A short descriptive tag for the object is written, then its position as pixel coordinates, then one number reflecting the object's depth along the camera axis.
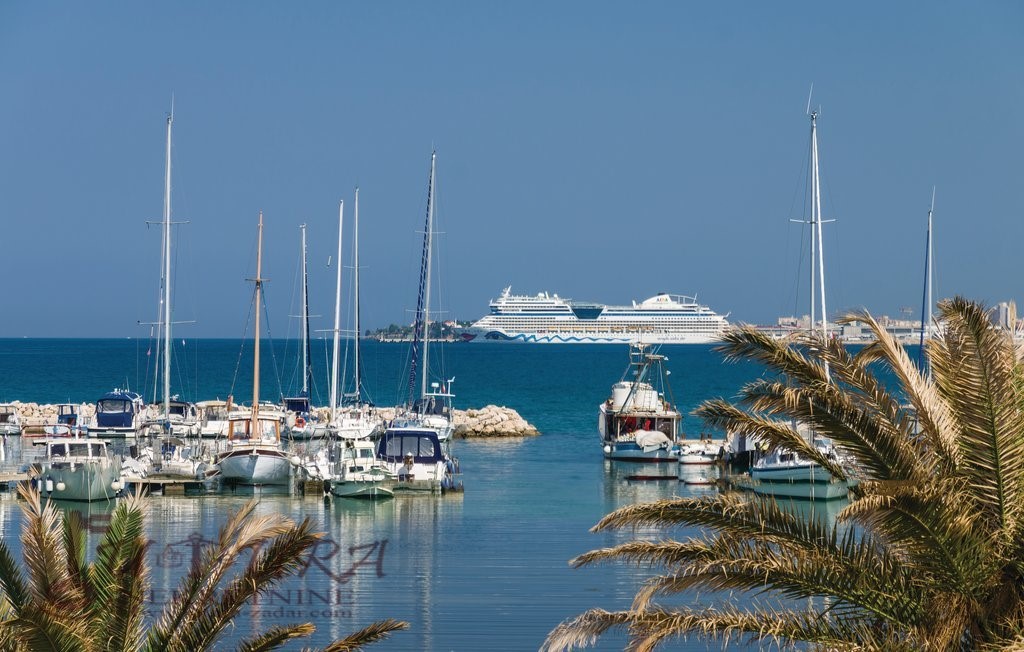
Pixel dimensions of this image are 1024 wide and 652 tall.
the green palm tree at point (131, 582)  7.83
